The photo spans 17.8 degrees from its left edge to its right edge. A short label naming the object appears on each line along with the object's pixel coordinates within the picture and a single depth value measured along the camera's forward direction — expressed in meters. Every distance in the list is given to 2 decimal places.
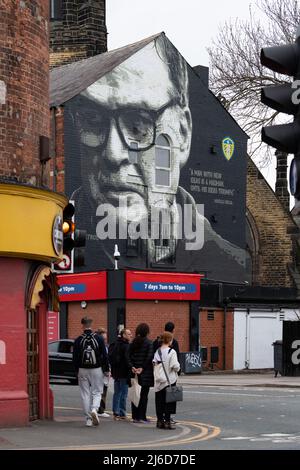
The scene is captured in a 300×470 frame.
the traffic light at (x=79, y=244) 16.23
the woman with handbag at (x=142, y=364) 16.70
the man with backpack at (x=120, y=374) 17.34
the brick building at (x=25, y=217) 15.21
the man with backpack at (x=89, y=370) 15.95
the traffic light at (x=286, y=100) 6.07
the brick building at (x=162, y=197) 36.03
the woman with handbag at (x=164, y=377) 15.79
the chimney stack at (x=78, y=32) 50.00
